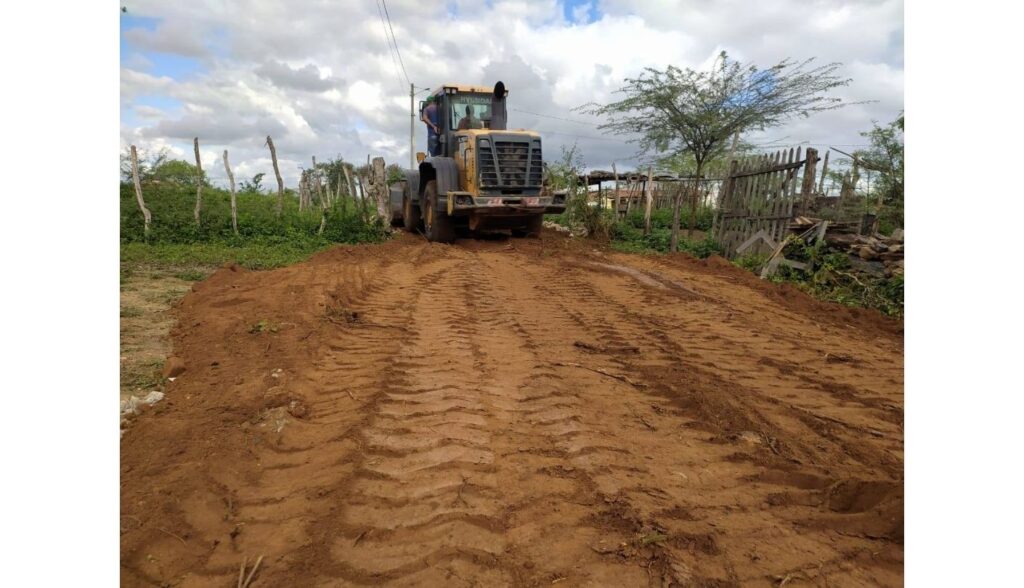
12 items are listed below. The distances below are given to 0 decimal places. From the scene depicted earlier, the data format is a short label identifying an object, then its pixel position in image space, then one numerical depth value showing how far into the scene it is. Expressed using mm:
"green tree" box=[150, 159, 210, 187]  19531
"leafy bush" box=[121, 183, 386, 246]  12695
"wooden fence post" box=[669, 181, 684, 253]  12672
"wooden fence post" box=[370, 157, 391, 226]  13945
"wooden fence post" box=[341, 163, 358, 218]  16417
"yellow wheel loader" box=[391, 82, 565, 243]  10805
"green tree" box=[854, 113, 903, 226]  11102
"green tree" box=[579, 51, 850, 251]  12516
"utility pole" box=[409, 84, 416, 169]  29136
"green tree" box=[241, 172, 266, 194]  23305
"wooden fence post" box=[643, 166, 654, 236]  14711
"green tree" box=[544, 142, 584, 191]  16047
